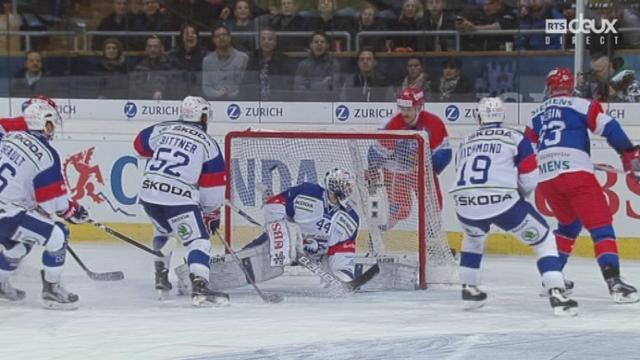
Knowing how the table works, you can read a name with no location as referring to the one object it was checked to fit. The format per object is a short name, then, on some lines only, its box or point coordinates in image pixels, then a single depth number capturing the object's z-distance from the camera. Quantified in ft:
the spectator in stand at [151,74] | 67.42
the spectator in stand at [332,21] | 65.82
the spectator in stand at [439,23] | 64.34
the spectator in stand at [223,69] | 67.05
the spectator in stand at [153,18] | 68.90
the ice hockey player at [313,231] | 50.62
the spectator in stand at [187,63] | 67.62
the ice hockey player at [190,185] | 48.37
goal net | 54.08
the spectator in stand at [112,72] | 67.92
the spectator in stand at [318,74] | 65.72
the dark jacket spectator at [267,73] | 66.28
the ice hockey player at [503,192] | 46.52
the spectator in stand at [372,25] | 65.67
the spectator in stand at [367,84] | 65.05
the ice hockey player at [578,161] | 49.21
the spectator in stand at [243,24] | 67.36
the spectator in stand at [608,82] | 61.26
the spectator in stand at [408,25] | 65.00
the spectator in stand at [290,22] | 66.49
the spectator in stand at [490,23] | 63.57
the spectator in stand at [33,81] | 68.74
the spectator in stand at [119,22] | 69.31
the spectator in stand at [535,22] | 62.85
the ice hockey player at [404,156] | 54.60
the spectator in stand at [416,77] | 64.35
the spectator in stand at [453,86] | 63.93
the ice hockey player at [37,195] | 47.80
